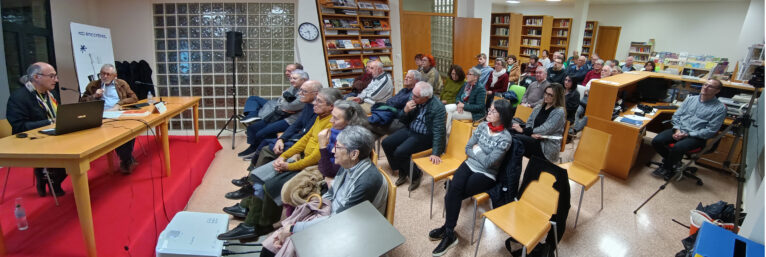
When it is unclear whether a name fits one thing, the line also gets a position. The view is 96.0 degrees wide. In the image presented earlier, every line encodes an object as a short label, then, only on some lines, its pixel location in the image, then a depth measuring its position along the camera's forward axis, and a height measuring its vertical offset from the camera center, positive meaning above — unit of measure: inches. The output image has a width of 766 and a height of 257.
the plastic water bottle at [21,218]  89.4 -43.2
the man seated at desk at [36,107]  103.4 -17.0
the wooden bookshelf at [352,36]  223.1 +19.7
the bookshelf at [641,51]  414.9 +33.3
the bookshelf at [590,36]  459.8 +53.2
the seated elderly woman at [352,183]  72.2 -24.8
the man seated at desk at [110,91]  138.2 -14.8
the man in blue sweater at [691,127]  135.6 -18.4
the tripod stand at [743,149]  85.1 -20.3
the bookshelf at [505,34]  402.0 +45.1
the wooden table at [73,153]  78.6 -23.2
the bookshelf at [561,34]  427.5 +51.3
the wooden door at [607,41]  443.8 +46.8
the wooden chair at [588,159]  110.0 -27.4
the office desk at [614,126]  141.2 -20.2
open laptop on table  92.2 -17.6
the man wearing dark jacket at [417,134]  124.6 -24.7
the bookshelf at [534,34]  421.1 +48.9
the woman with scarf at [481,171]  98.5 -29.3
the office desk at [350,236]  56.3 -29.1
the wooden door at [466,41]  294.5 +25.0
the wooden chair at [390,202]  73.3 -28.7
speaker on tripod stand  187.2 +7.4
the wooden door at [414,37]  268.2 +24.5
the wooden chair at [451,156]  114.5 -30.9
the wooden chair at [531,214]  80.0 -35.4
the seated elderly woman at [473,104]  163.2 -15.5
